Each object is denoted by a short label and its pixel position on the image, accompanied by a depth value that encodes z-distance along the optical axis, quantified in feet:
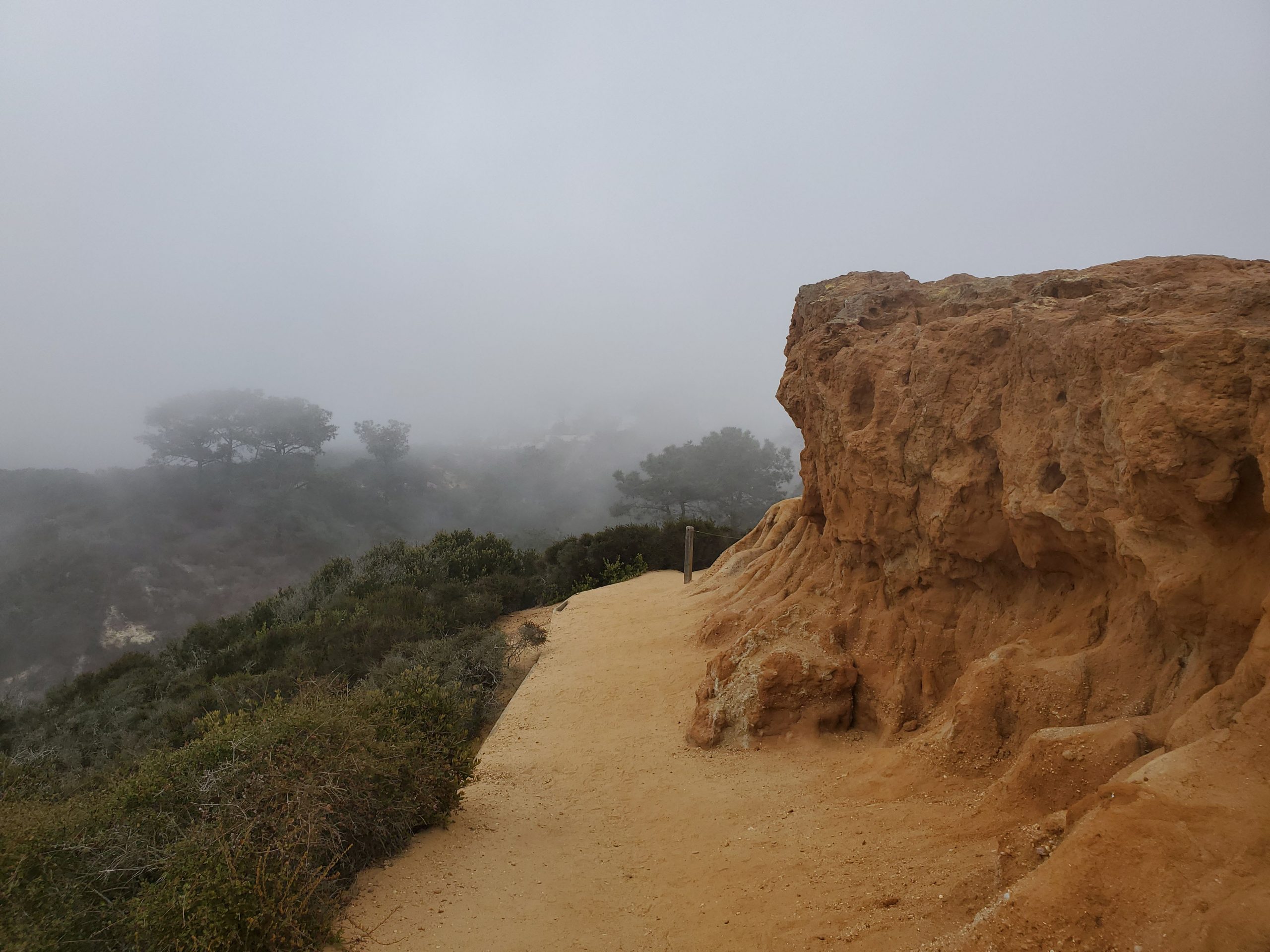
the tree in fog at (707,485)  132.16
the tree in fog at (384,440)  192.65
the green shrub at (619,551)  66.23
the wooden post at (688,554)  54.65
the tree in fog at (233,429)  166.61
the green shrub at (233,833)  10.93
